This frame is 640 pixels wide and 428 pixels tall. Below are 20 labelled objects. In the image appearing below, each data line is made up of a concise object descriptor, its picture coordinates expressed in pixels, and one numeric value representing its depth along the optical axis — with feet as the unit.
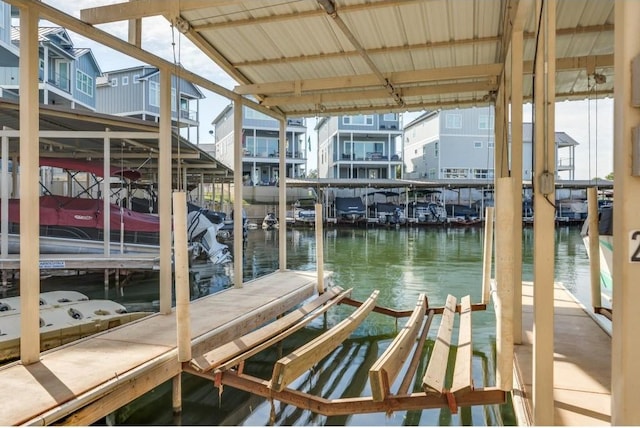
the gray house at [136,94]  87.04
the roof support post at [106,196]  26.37
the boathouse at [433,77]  6.15
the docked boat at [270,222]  95.70
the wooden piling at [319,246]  24.59
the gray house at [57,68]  55.24
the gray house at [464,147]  111.14
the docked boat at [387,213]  102.22
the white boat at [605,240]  19.13
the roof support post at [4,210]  26.61
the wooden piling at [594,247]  18.75
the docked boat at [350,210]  102.94
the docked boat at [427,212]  102.78
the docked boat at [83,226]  31.22
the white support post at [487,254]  20.97
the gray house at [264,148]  113.60
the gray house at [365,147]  117.70
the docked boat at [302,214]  100.83
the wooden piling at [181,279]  13.07
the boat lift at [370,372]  11.31
